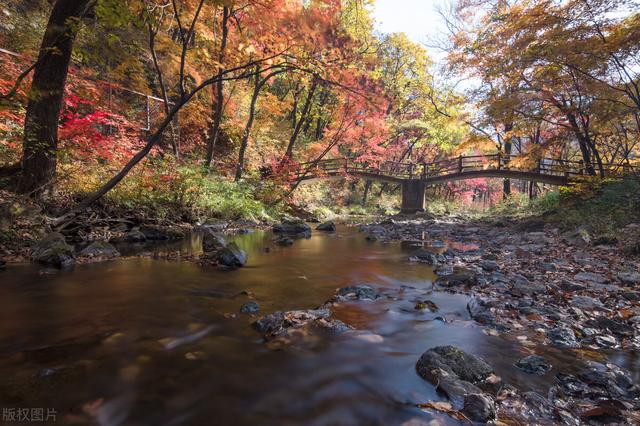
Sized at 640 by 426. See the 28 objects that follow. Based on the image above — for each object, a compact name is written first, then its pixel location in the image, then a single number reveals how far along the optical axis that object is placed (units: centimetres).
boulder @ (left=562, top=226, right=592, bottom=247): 824
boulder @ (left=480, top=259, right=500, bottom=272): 601
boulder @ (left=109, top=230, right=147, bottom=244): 720
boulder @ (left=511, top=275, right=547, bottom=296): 445
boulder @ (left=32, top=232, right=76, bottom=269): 498
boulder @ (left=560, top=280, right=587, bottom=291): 460
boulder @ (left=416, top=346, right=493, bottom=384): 244
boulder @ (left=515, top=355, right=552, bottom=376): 257
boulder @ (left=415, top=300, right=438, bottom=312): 401
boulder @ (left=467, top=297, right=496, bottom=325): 360
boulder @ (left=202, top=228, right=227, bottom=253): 683
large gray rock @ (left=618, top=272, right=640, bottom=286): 482
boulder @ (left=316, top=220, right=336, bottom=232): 1267
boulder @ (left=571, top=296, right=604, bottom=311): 388
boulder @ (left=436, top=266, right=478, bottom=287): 503
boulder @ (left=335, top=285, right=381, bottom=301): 436
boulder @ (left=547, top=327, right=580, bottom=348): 301
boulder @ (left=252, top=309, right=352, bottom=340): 316
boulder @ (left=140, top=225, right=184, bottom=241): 803
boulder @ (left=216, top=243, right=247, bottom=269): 575
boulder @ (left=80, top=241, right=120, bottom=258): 575
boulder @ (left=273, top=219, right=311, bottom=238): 1120
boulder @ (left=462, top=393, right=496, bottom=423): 201
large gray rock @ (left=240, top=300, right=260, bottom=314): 365
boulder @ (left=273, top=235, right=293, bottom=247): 874
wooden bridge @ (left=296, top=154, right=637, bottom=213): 1466
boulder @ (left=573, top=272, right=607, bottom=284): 501
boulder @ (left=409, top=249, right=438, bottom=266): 685
